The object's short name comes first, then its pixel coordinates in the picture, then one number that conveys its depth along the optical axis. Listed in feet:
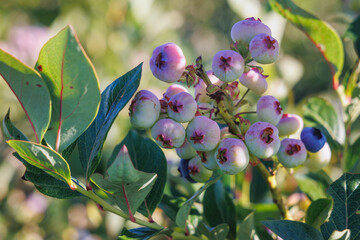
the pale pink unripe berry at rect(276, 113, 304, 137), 1.45
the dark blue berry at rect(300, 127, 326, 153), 1.45
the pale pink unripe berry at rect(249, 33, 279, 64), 1.36
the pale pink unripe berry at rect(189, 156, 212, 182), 1.44
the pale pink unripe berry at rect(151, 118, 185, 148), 1.36
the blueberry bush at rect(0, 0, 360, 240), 1.30
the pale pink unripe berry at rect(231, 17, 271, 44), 1.38
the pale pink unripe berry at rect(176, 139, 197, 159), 1.42
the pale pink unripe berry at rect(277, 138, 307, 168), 1.41
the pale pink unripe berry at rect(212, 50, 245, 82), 1.35
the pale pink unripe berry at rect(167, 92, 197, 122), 1.36
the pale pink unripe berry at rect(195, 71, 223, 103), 1.43
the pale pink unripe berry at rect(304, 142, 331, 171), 1.47
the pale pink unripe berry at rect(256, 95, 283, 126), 1.40
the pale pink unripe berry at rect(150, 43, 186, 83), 1.38
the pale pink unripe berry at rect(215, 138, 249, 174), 1.35
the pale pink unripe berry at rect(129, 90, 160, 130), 1.36
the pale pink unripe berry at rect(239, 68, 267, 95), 1.42
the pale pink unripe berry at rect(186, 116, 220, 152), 1.36
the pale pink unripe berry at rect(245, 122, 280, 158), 1.36
